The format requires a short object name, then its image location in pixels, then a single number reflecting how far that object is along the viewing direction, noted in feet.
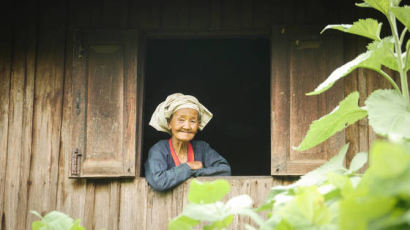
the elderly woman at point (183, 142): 13.01
